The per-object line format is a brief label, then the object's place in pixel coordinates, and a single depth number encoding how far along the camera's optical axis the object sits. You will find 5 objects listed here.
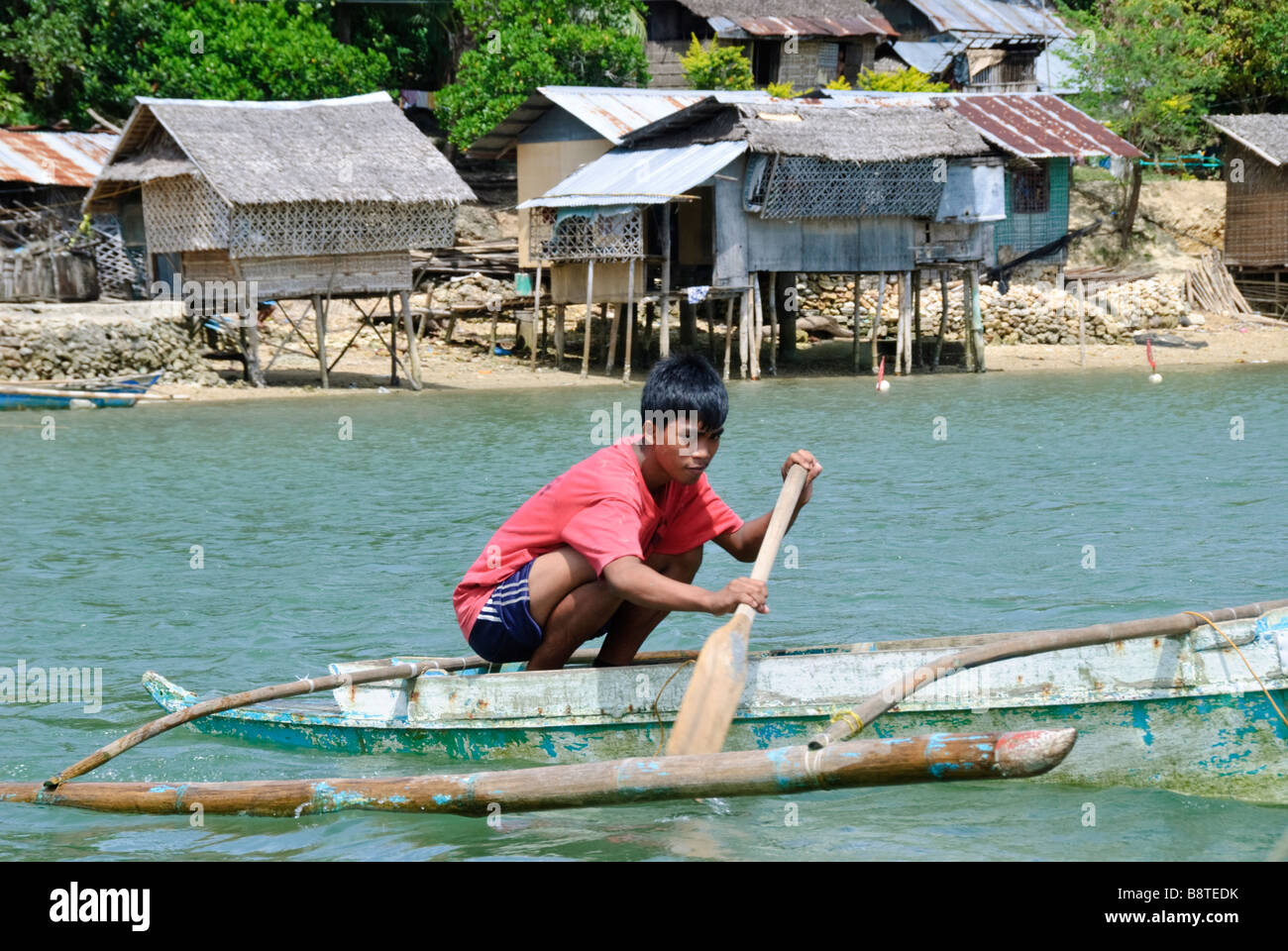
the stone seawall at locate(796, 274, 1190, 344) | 28.03
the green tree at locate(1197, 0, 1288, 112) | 31.41
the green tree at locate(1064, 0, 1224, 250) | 30.56
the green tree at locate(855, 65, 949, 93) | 31.00
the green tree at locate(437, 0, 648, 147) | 27.03
